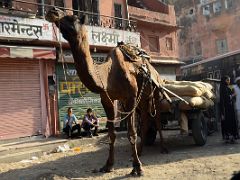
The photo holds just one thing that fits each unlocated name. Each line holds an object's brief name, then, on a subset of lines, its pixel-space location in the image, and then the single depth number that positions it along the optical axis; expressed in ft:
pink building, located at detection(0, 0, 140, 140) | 43.73
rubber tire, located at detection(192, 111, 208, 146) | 34.04
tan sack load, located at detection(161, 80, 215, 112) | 33.12
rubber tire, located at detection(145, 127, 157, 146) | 37.09
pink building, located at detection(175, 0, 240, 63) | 117.50
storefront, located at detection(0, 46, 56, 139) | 44.06
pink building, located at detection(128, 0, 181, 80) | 73.77
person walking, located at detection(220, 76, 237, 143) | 34.78
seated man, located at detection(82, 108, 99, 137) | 46.65
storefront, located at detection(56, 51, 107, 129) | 50.75
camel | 22.02
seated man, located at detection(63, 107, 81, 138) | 46.01
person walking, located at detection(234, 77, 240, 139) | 37.81
